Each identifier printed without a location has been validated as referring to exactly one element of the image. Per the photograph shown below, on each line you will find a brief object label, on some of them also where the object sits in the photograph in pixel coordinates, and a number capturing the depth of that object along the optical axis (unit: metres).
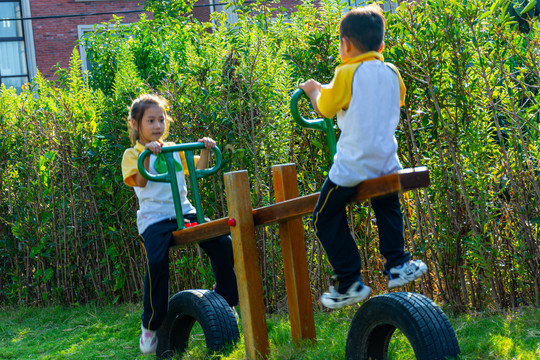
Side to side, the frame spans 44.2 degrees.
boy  3.08
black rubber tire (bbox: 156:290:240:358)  4.20
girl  4.27
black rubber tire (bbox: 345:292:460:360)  3.14
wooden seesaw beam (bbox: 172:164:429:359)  3.83
